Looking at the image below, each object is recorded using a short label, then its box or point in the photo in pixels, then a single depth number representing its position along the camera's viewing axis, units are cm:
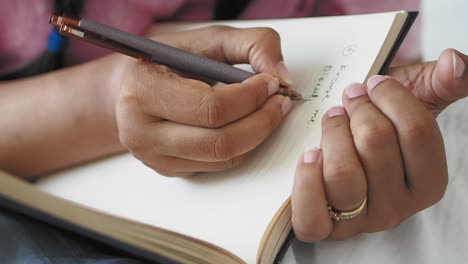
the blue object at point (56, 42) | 74
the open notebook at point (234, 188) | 55
